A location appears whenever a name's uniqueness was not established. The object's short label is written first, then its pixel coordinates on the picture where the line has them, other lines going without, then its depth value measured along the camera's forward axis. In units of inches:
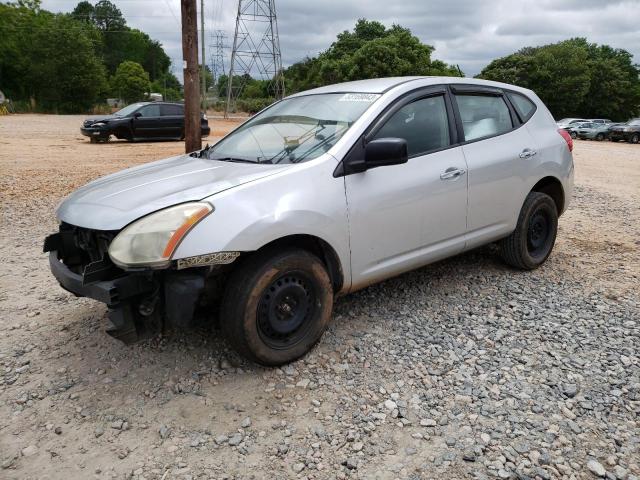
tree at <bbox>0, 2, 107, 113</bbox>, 1830.7
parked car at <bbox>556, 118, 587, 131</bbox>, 1263.5
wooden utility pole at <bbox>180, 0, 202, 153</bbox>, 291.8
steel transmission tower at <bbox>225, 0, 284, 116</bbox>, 1526.8
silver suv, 108.3
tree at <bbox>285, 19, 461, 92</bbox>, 1365.7
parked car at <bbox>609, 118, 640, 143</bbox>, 1122.7
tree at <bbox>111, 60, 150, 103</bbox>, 2379.4
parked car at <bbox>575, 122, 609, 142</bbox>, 1198.1
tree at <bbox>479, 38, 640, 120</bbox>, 1838.1
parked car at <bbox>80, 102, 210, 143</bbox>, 689.0
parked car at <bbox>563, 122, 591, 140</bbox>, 1239.4
